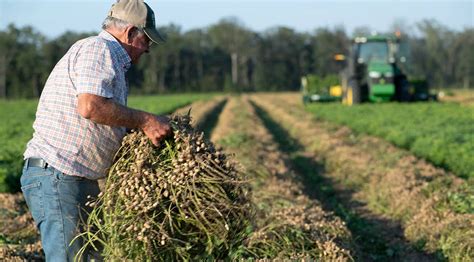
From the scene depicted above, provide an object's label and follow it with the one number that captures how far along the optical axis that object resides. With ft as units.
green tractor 94.89
